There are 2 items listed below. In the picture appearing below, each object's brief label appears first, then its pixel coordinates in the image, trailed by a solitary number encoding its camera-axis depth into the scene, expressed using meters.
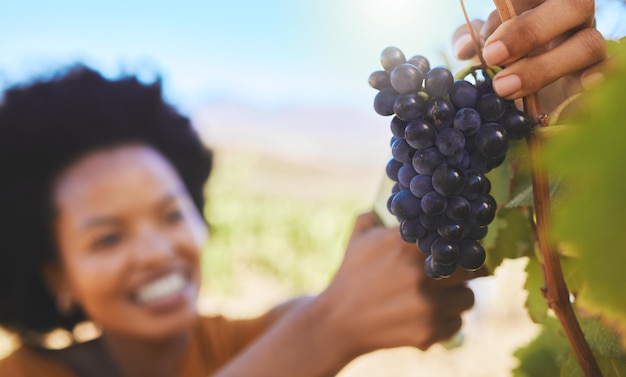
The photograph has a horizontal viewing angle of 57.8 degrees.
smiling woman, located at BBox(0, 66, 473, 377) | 1.22
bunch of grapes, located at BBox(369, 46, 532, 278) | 0.32
